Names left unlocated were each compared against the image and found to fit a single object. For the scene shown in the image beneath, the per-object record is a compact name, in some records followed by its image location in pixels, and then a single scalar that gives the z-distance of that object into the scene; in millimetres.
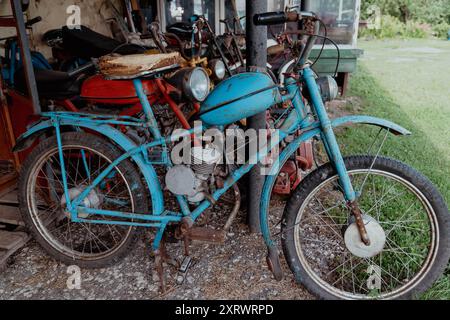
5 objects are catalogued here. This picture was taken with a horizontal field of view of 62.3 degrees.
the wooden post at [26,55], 1994
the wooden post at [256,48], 2102
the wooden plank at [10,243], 2320
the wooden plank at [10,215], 2613
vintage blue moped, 1767
